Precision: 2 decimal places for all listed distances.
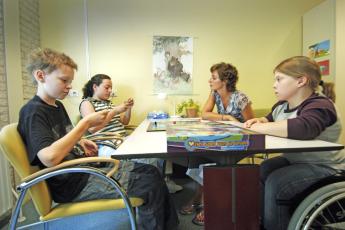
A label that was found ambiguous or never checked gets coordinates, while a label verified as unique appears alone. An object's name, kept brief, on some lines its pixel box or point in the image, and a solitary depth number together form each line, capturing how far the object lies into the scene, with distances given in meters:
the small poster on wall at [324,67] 2.65
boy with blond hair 1.01
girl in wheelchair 1.07
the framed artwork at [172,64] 3.05
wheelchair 0.95
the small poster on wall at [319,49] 2.66
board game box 0.84
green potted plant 2.59
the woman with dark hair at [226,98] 2.22
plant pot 2.58
